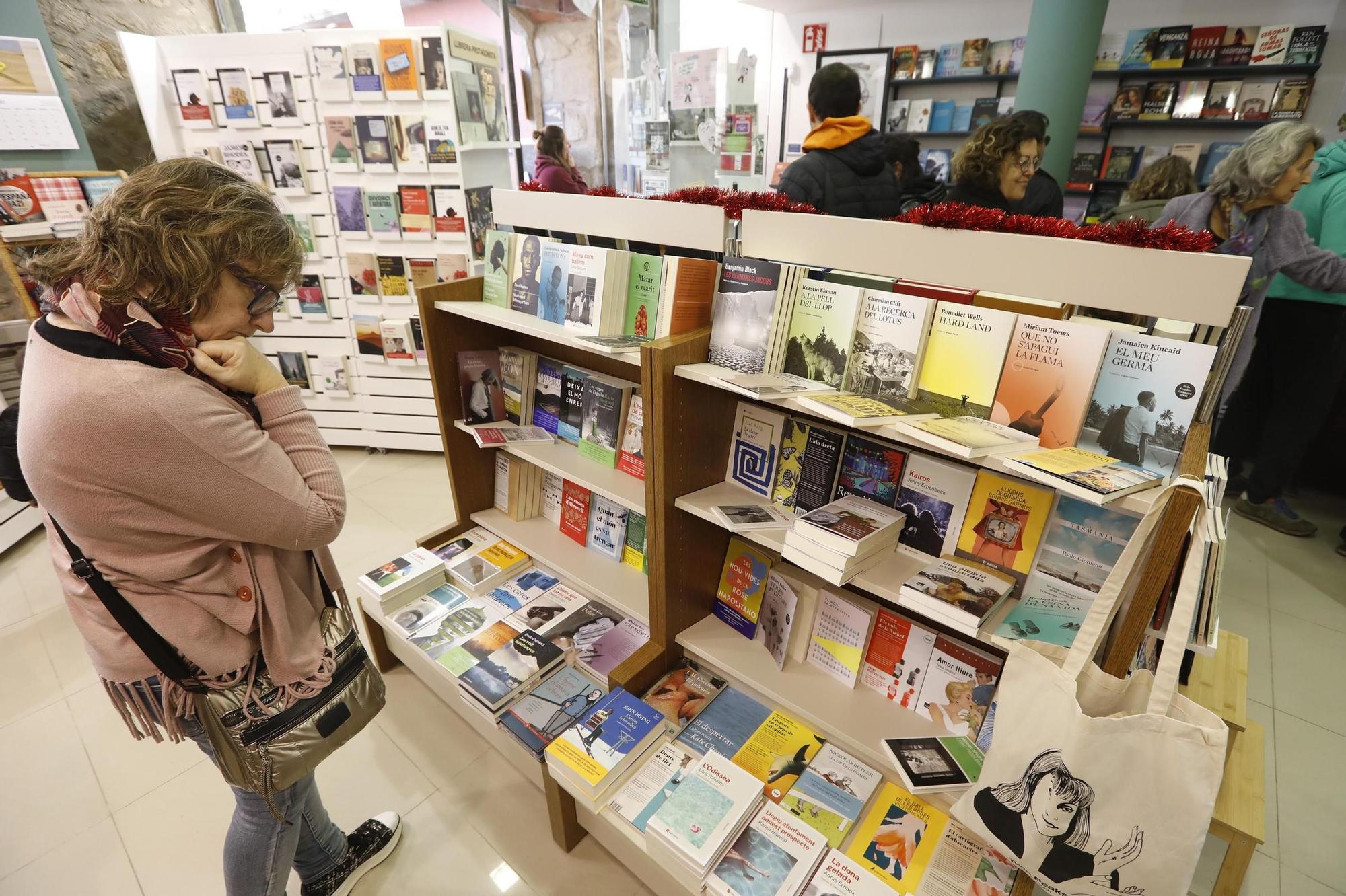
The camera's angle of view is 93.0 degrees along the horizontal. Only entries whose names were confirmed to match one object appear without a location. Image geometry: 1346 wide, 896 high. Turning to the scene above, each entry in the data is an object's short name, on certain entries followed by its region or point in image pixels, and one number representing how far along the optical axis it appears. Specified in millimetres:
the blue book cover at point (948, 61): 5426
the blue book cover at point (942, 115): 5586
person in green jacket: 2975
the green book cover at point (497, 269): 2268
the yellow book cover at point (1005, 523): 1391
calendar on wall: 3207
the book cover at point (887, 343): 1392
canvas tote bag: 917
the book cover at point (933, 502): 1493
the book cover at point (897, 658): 1657
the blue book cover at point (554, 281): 2027
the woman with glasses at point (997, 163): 2564
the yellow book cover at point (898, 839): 1485
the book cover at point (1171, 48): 4488
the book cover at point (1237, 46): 4352
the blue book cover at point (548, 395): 2400
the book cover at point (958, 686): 1554
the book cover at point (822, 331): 1496
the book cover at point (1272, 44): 4230
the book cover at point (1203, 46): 4438
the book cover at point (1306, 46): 4141
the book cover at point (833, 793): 1577
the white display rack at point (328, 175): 3359
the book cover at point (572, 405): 2303
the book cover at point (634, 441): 2105
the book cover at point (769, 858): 1407
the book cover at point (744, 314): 1594
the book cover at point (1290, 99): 4277
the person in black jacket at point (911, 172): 3961
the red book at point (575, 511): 2498
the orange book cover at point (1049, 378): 1206
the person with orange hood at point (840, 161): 2734
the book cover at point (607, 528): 2385
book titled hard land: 1305
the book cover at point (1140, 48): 4566
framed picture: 5801
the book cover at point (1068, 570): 1305
